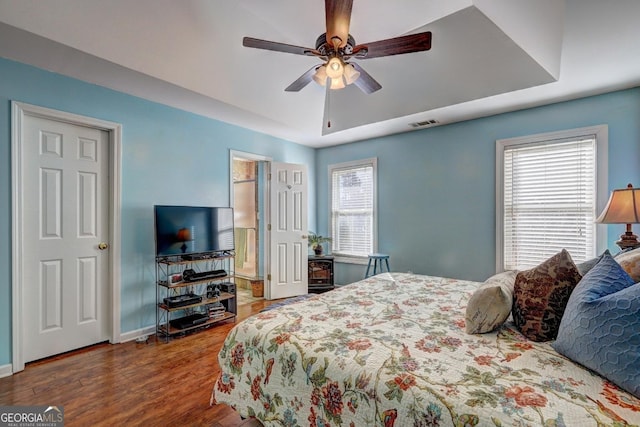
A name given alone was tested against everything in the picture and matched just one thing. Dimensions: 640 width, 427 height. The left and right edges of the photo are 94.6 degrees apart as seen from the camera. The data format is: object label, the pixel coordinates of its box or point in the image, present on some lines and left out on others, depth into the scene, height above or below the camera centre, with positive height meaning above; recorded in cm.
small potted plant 477 -47
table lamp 215 +1
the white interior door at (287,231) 443 -29
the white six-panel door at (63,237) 248 -22
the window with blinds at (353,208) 472 +8
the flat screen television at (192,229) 301 -19
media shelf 302 -91
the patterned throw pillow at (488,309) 140 -46
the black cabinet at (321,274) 471 -99
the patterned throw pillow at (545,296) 133 -39
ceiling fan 184 +114
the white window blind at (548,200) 306 +14
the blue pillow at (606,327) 92 -39
